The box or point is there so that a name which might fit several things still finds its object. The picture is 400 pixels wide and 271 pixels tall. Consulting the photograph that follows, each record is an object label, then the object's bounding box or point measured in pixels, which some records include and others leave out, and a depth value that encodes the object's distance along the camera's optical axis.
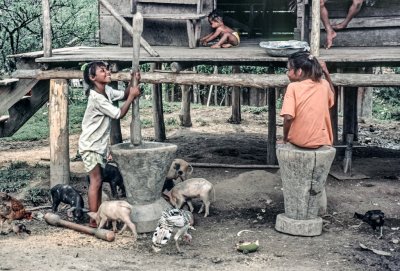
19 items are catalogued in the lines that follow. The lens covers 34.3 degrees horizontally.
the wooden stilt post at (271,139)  11.54
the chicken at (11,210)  7.71
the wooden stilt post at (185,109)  15.43
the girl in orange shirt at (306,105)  7.49
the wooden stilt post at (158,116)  13.83
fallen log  11.30
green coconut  7.12
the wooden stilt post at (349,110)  12.60
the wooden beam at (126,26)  9.27
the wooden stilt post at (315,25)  8.57
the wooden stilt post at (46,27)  9.53
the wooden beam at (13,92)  10.00
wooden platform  8.91
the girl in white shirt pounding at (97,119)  7.71
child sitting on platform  11.17
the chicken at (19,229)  7.66
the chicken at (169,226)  6.92
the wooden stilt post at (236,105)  15.95
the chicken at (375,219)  7.68
